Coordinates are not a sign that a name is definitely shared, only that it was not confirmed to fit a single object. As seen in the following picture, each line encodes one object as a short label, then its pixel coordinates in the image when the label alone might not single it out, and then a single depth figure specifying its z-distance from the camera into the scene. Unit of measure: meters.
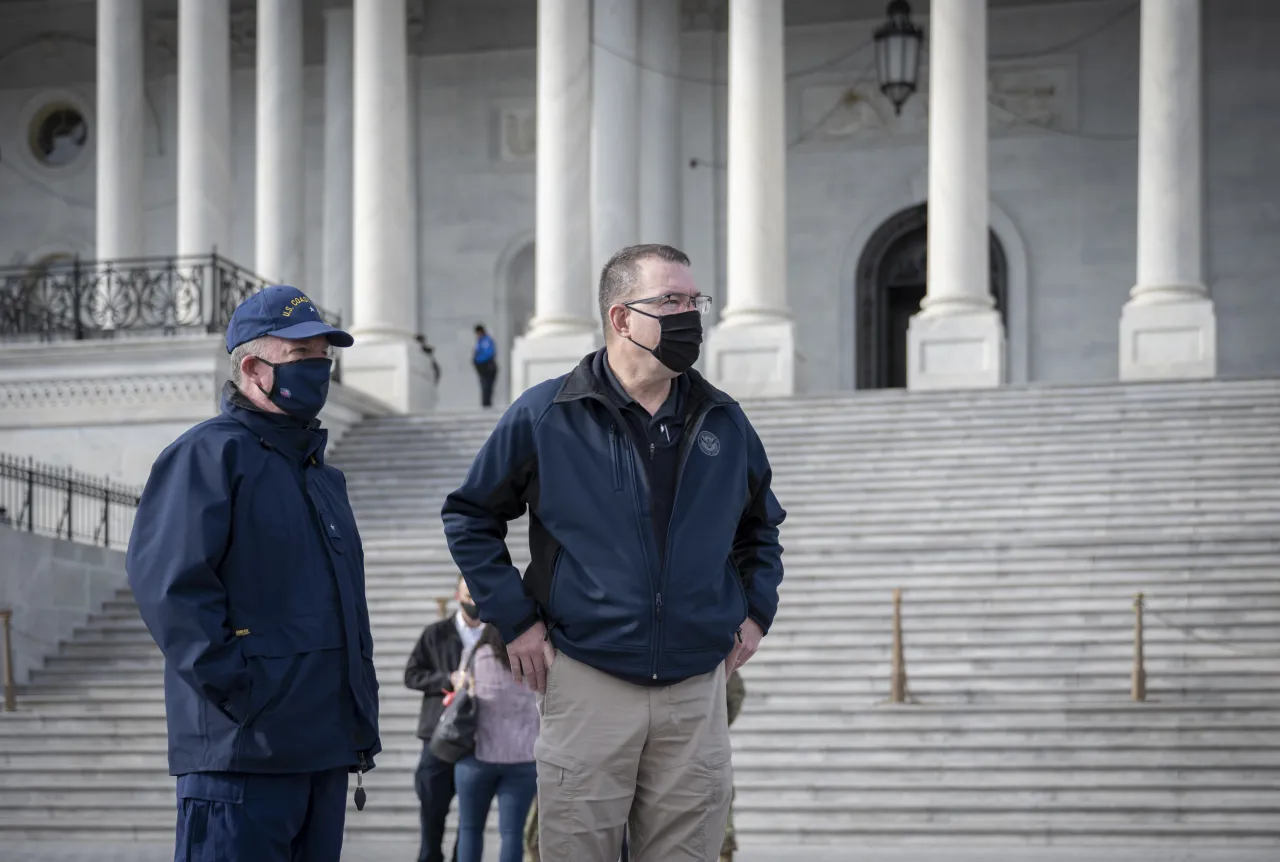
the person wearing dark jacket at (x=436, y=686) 9.63
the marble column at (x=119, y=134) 31.48
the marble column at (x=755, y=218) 27.47
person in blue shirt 32.06
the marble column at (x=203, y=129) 29.28
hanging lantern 26.77
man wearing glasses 5.39
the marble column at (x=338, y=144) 34.56
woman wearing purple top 9.12
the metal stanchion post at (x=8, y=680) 16.81
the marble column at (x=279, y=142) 31.59
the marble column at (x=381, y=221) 28.61
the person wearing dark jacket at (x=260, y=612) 5.30
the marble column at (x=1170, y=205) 25.72
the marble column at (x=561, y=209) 28.17
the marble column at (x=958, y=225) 26.28
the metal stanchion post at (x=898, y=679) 15.27
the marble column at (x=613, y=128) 30.03
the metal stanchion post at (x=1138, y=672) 14.64
